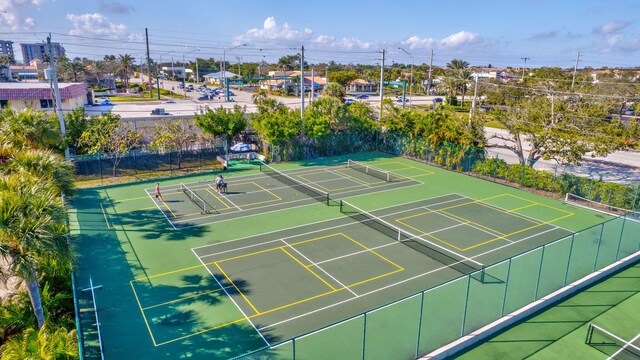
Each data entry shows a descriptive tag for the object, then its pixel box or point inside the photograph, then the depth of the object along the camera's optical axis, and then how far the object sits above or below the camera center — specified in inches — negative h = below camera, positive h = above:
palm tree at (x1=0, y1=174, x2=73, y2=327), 445.1 -168.4
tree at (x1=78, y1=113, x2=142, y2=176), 1412.4 -221.1
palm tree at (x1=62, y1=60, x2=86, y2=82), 3880.4 +25.0
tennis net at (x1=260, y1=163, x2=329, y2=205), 1252.5 -340.4
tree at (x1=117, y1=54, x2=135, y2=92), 4298.7 +94.2
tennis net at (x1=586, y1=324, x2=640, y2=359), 546.2 -340.6
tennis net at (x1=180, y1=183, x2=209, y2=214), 1119.5 -346.0
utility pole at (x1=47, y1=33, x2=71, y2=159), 1244.3 -24.0
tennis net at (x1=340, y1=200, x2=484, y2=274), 820.0 -347.0
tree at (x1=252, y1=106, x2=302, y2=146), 1585.9 -185.9
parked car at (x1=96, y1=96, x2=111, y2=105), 3088.6 -212.7
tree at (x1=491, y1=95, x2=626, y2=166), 1284.4 -140.8
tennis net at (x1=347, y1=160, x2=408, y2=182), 1470.2 -332.2
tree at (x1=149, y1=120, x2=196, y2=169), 1523.1 -231.0
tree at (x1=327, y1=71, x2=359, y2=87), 4650.6 +19.7
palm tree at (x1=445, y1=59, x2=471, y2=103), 3398.1 +51.8
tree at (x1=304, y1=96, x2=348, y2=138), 1701.5 -158.2
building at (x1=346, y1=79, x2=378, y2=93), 5155.0 -93.9
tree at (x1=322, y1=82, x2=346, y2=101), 3034.0 -83.4
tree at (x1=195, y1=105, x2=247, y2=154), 1612.9 -179.1
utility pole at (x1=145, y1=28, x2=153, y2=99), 3313.5 +114.1
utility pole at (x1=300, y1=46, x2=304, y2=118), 1694.1 -30.7
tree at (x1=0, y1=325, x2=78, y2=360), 441.7 -293.5
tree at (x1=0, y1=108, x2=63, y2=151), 889.5 -125.9
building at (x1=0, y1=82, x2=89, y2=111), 2096.5 -120.4
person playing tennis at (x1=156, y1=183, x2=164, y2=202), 1188.0 -332.5
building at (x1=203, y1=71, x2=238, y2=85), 4832.7 -10.7
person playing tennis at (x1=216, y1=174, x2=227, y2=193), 1263.0 -316.0
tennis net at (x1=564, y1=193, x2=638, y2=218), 1136.2 -330.5
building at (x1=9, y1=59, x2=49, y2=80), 4688.7 +0.9
